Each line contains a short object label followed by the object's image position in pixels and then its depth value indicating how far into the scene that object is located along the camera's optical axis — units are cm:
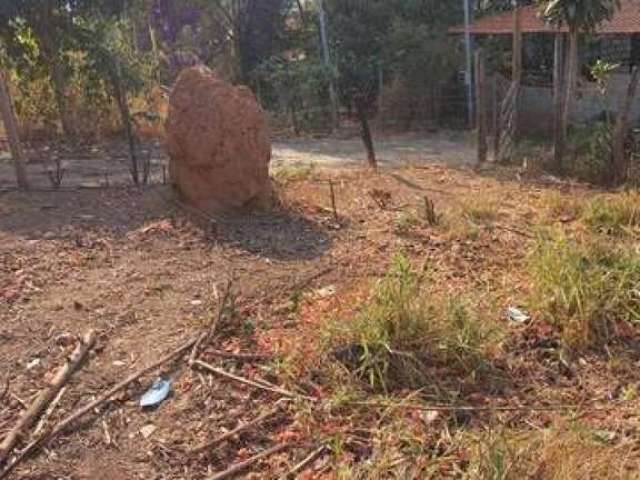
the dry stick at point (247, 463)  298
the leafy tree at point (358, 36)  1588
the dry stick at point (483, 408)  328
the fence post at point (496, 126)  1032
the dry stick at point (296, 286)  450
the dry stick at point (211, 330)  382
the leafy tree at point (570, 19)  870
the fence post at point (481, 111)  949
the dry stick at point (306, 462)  296
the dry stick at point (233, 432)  315
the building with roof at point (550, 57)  1288
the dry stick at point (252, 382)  342
